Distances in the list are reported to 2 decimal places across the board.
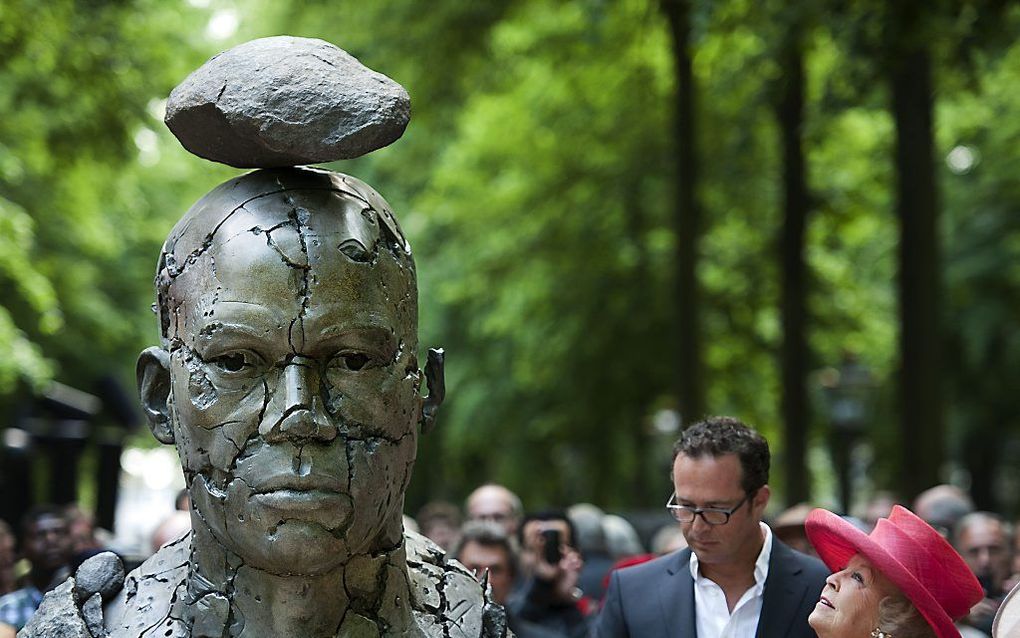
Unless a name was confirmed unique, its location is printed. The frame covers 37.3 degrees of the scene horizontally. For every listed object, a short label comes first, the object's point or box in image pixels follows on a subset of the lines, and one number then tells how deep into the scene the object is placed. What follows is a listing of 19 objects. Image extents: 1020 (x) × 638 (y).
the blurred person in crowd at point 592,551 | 10.27
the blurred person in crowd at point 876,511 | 11.21
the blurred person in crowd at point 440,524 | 10.75
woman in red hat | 4.27
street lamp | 19.27
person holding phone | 7.88
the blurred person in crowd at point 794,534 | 7.48
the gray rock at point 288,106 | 3.87
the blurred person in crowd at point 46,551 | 8.17
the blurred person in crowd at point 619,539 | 12.20
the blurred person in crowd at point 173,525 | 6.33
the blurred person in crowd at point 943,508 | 10.23
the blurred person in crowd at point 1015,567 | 7.98
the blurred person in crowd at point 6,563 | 8.80
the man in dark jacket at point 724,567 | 5.36
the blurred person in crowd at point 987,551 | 8.76
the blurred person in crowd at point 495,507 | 9.63
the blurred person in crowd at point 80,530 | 8.68
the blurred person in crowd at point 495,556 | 7.30
